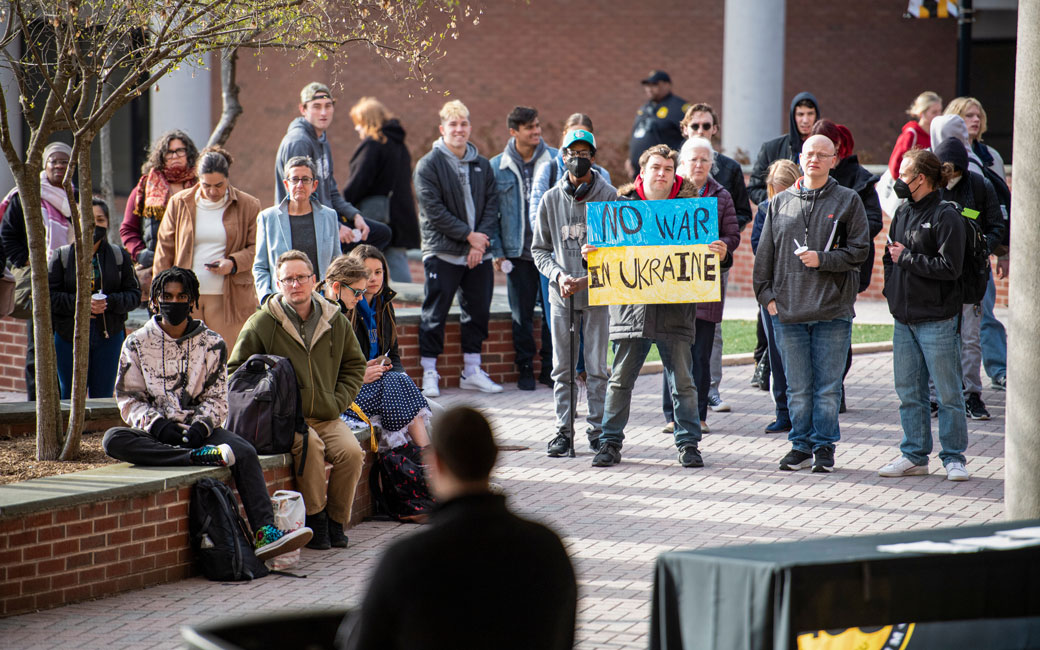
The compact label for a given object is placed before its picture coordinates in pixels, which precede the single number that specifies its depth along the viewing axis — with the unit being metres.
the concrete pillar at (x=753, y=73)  36.56
